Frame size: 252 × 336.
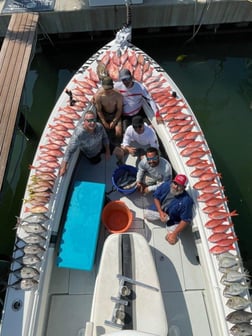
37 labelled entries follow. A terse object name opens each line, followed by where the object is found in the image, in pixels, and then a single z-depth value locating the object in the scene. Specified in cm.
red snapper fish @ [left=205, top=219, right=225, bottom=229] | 377
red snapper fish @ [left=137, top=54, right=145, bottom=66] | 552
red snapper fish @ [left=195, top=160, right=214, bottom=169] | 424
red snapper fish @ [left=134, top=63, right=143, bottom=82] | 532
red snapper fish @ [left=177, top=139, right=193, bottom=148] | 450
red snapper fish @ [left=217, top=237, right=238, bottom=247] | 365
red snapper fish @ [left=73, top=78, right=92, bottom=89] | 519
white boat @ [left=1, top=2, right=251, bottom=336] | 327
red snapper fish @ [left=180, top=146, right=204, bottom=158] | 439
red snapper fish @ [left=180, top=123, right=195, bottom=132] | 465
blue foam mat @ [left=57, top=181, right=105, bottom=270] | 366
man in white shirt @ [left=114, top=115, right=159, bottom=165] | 414
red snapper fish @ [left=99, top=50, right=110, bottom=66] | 553
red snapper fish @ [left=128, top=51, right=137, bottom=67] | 548
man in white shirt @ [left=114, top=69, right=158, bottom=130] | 471
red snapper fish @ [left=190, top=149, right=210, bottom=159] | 435
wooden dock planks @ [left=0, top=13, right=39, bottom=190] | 525
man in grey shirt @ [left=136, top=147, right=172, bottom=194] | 385
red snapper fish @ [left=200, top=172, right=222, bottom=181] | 414
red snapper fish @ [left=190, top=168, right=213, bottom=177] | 418
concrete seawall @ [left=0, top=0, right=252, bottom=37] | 729
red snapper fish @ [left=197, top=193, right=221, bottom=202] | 395
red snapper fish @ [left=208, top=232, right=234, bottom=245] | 368
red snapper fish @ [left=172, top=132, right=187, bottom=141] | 459
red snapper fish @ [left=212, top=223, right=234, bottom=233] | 374
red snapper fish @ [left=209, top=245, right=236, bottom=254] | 362
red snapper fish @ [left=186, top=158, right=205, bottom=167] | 429
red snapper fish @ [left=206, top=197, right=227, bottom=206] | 391
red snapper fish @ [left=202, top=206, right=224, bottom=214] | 385
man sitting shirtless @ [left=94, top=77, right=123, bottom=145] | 452
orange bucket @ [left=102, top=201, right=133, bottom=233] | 412
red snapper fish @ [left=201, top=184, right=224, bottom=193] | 404
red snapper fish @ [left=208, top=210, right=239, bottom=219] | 381
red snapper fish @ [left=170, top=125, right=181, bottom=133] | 467
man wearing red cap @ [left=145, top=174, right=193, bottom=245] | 360
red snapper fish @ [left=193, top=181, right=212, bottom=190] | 406
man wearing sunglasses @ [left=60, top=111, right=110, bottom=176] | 405
